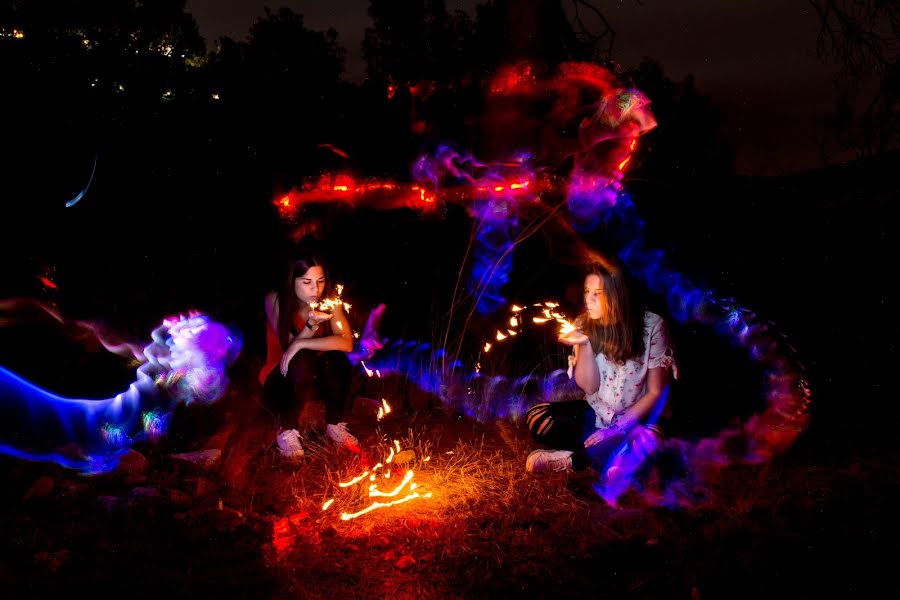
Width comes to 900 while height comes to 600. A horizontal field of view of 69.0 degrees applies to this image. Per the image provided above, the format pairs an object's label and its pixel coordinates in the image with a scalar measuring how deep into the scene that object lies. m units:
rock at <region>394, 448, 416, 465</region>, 5.16
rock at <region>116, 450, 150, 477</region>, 4.92
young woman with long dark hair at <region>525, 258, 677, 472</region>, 4.64
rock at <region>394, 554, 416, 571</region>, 3.89
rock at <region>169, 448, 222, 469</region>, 5.15
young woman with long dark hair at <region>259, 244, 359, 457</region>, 5.43
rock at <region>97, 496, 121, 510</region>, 4.41
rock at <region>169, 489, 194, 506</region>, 4.54
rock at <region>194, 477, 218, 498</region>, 4.67
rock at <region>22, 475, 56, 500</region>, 4.55
